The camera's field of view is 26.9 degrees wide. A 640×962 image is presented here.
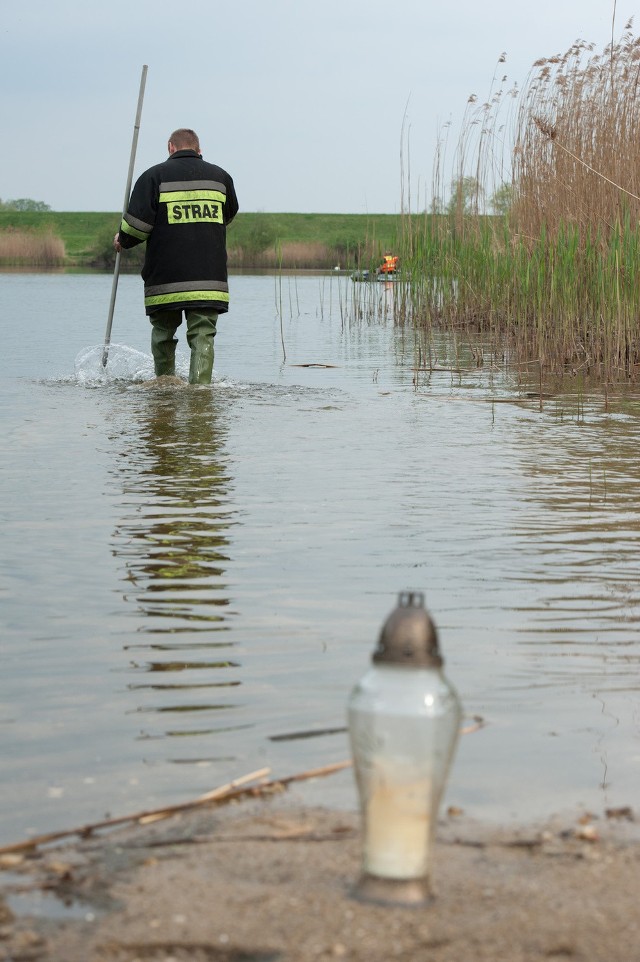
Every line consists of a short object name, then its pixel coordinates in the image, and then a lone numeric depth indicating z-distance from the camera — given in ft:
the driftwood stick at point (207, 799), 8.18
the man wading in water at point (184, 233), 33.27
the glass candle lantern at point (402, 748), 7.05
